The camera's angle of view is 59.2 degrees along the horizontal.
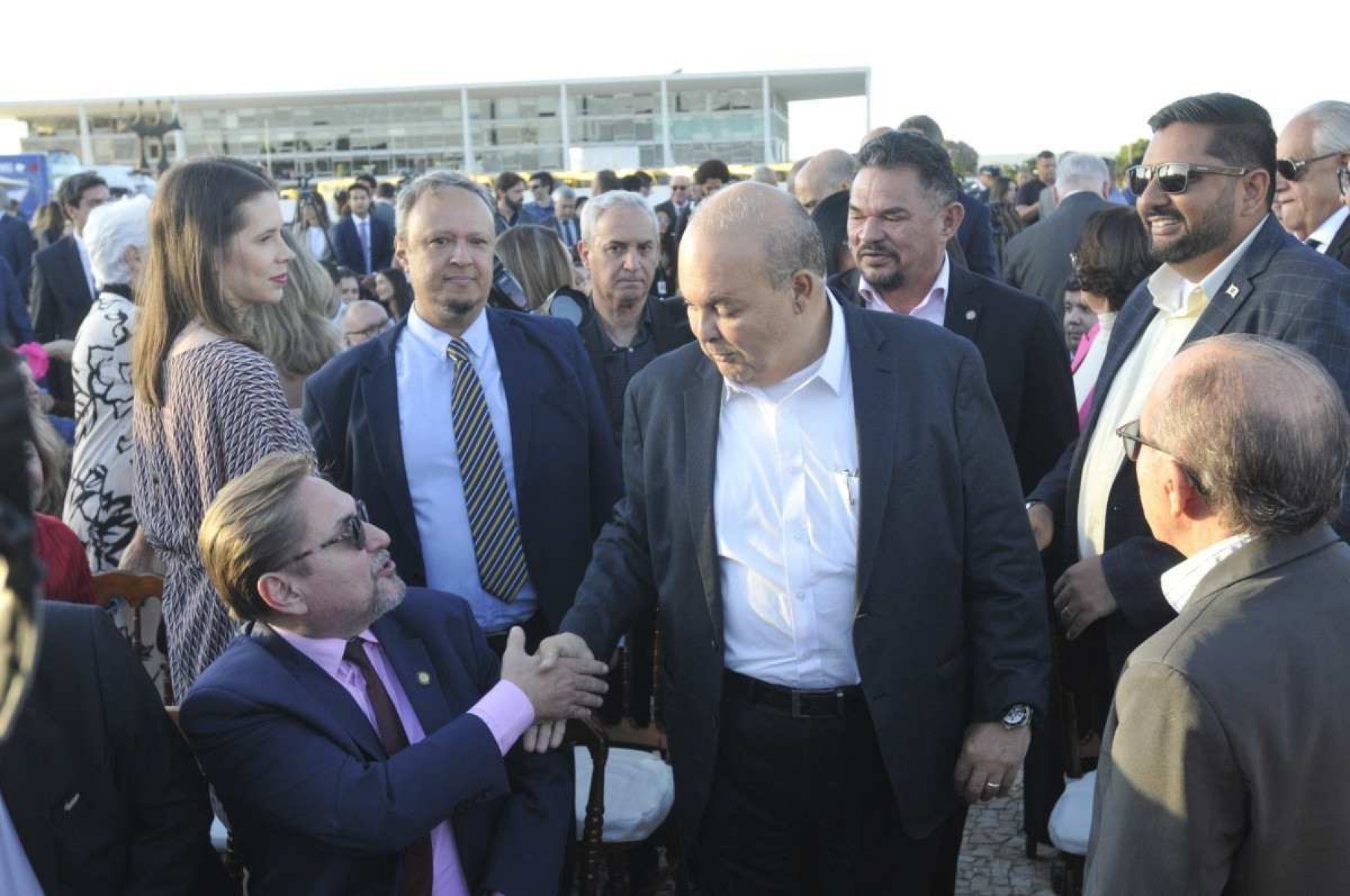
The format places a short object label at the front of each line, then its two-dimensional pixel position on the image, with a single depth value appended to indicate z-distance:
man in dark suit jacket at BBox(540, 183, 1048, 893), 2.46
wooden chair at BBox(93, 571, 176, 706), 3.16
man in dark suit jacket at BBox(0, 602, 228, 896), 2.09
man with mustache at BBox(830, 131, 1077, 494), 3.64
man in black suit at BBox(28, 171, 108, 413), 8.90
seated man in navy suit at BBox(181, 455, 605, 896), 2.27
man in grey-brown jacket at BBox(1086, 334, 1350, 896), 1.55
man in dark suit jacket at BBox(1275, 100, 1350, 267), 4.85
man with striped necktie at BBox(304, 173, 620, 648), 3.24
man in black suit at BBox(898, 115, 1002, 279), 6.16
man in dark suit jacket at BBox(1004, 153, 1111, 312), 6.44
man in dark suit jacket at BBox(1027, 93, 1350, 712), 2.66
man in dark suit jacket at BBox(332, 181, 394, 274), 14.05
